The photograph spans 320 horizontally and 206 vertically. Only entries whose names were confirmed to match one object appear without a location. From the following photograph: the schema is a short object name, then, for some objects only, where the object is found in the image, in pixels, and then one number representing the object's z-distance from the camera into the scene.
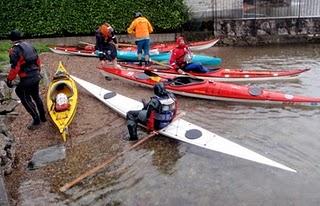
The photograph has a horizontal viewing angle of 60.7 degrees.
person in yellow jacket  8.49
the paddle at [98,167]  4.56
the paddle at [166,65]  7.65
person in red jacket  7.68
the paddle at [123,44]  10.28
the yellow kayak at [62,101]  5.76
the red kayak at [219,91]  6.40
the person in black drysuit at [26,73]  5.68
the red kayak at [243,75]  7.56
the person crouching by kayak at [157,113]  5.39
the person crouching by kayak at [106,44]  8.06
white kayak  4.78
